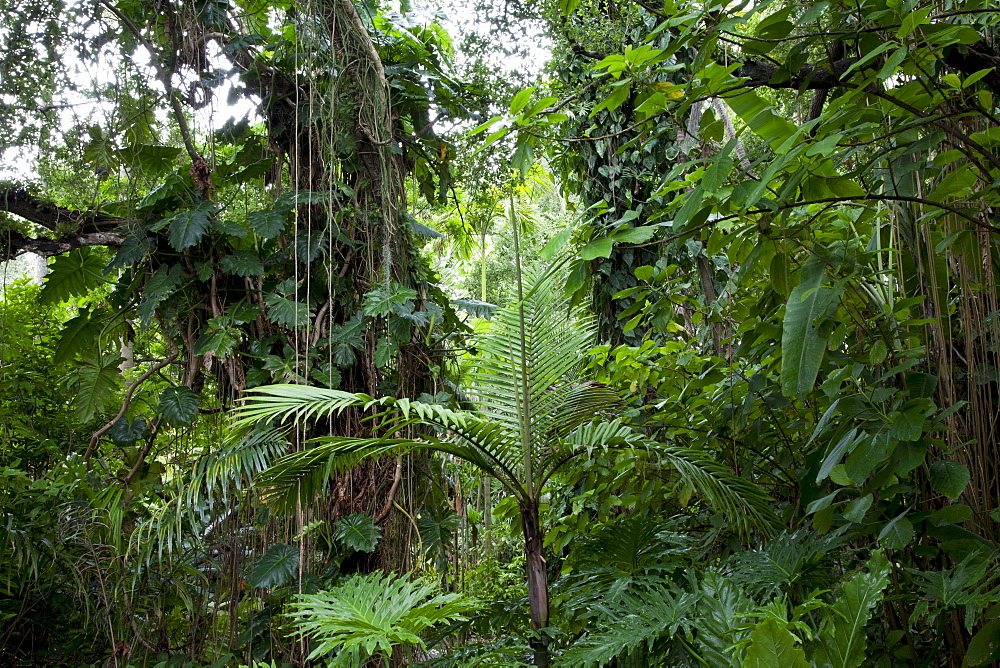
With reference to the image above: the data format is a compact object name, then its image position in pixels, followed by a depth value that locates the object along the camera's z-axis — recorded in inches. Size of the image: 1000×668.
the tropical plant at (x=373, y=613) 62.1
